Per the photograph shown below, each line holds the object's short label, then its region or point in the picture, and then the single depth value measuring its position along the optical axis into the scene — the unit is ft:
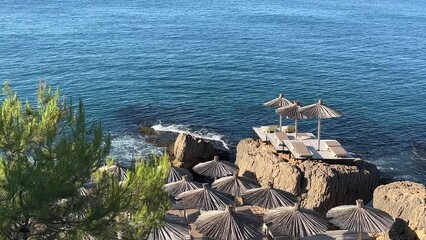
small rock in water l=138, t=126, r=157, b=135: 140.39
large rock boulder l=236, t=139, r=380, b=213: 91.71
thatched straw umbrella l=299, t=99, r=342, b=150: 104.99
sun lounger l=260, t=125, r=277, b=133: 115.83
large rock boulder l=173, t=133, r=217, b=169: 116.47
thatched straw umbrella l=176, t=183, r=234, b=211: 77.51
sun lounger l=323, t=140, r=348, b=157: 101.04
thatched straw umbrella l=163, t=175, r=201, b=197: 83.51
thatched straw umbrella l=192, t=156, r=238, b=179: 95.09
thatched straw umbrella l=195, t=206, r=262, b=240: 68.28
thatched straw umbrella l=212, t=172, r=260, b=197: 85.40
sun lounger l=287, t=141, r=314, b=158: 99.81
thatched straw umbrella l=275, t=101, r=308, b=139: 108.87
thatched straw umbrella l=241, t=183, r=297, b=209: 80.02
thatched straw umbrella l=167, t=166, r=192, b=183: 91.04
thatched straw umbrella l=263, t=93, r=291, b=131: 118.42
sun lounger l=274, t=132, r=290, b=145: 108.36
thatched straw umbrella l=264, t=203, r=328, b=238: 70.33
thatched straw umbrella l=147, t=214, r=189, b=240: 64.90
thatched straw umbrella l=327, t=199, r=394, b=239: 71.77
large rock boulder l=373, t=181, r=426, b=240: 77.20
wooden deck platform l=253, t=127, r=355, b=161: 101.65
